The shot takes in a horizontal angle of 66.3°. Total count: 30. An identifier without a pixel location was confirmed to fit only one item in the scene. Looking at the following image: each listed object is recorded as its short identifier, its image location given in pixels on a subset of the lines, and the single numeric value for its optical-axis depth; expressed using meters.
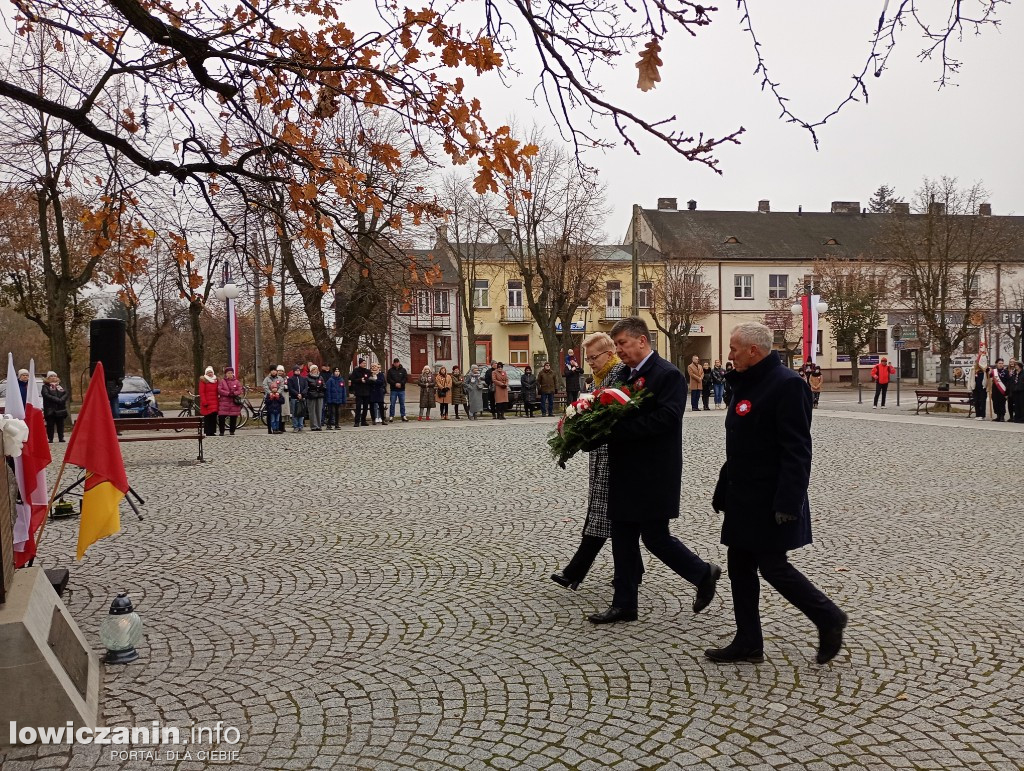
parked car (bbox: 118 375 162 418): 24.66
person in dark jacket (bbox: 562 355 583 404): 25.24
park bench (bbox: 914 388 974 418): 22.80
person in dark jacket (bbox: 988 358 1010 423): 21.23
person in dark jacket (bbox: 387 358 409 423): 23.16
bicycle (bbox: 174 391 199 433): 25.12
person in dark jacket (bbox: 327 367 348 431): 21.12
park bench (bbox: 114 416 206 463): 12.85
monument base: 3.50
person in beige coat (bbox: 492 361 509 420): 24.89
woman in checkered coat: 5.34
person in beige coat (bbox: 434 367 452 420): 24.67
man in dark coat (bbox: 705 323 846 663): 4.09
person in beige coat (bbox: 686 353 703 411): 26.03
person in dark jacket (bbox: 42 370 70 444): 17.66
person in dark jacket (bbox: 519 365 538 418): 25.72
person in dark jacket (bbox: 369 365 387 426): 21.97
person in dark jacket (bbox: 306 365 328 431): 20.22
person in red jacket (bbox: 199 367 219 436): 18.50
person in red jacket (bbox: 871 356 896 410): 27.75
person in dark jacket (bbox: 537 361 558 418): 25.80
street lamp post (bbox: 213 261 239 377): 21.31
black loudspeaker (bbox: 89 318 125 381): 9.45
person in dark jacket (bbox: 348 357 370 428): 21.67
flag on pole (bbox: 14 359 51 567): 5.40
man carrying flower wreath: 4.86
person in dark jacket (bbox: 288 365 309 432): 20.61
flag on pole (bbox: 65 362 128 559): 5.00
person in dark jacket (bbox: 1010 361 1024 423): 20.58
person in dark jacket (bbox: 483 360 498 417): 25.40
